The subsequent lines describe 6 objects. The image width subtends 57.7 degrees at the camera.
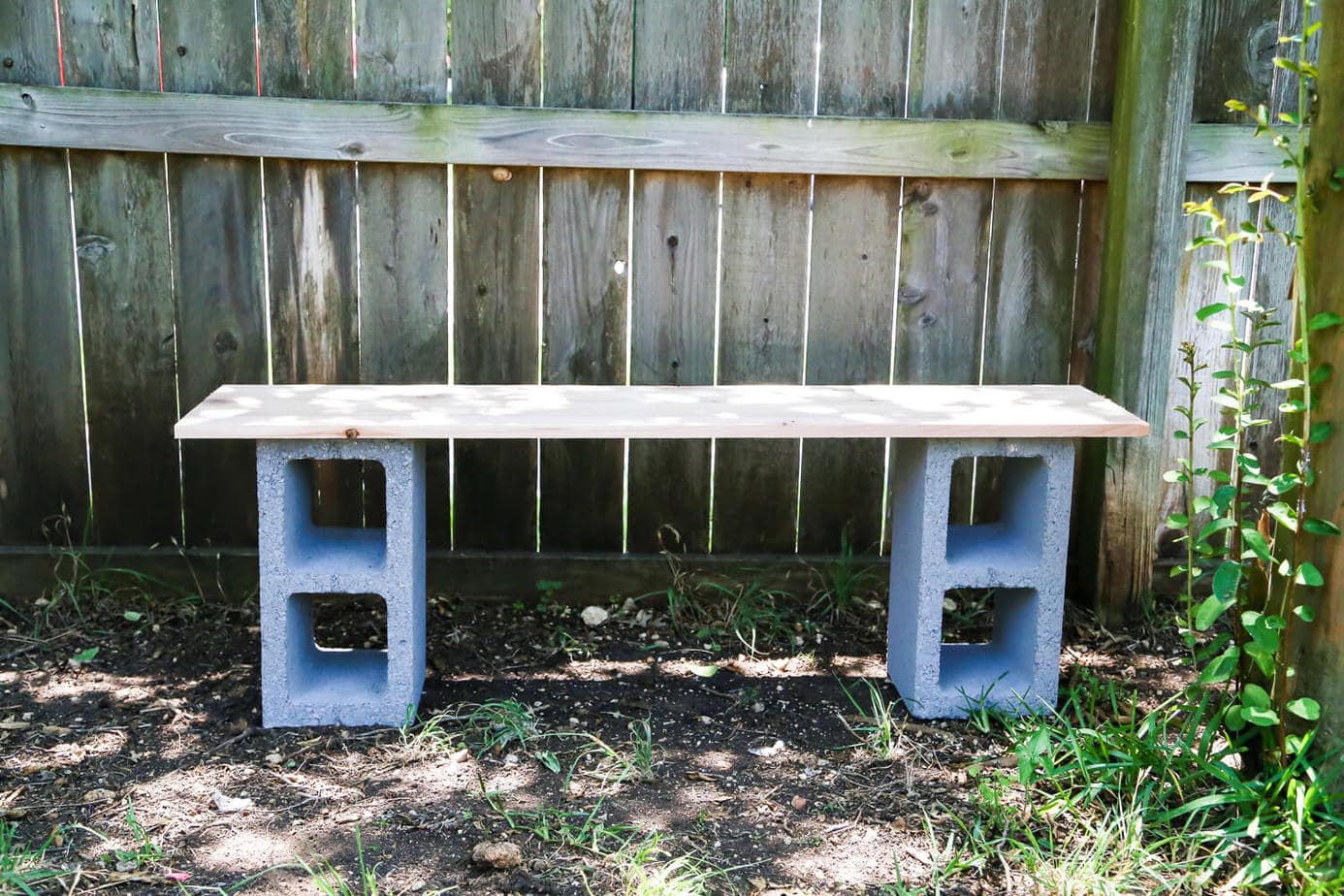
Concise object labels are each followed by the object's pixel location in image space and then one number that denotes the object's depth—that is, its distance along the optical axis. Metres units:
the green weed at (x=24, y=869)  2.10
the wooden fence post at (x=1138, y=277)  3.19
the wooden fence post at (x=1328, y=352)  2.12
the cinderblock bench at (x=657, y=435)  2.65
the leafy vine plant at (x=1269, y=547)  2.12
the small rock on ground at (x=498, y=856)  2.18
